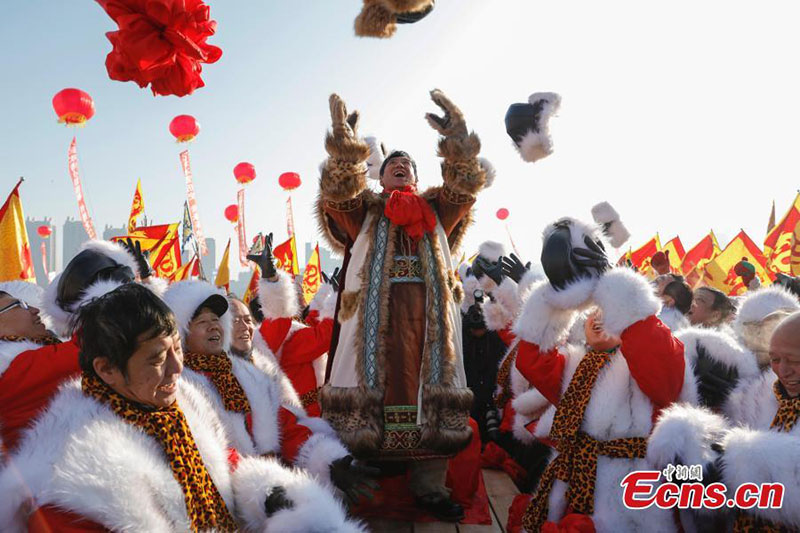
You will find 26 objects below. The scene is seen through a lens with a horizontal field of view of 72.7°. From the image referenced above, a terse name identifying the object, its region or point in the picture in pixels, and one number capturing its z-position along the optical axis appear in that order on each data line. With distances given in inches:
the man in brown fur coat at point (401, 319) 132.3
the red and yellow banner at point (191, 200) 590.6
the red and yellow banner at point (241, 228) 717.3
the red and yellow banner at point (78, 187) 442.0
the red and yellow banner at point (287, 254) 450.3
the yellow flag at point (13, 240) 186.7
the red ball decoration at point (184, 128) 450.0
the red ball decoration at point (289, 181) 649.0
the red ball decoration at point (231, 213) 756.6
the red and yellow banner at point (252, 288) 294.9
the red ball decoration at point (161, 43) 85.1
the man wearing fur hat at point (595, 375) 86.3
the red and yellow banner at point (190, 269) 378.6
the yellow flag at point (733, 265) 377.7
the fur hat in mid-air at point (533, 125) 116.3
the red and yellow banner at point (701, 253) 452.1
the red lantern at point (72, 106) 307.6
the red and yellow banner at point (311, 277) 446.6
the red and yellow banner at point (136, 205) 443.2
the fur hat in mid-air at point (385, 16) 114.2
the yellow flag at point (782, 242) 363.3
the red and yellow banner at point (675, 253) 493.0
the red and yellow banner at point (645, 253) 458.9
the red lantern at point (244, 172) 618.2
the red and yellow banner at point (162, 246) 348.2
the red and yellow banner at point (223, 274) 421.2
